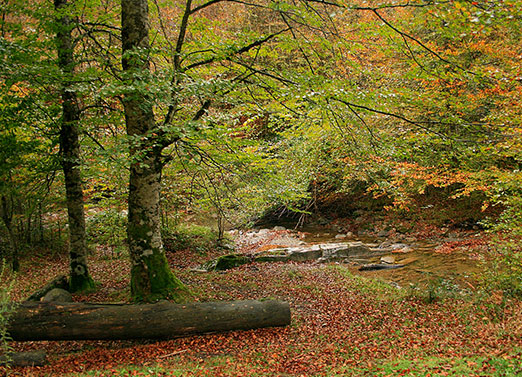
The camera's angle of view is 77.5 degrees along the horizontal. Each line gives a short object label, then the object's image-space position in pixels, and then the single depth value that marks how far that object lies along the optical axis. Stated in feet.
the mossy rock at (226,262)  40.57
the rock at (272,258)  45.01
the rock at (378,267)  41.14
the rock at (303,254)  47.04
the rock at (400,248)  48.70
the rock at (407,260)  42.79
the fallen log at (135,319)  18.47
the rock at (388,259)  43.78
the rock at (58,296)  23.16
